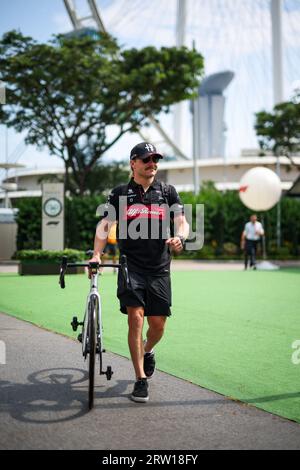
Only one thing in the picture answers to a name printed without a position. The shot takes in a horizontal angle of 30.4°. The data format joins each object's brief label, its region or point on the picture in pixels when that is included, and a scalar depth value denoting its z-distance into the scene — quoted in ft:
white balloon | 64.54
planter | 56.90
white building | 242.37
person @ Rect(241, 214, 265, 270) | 66.03
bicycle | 13.50
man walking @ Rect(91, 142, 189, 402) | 14.49
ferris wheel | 106.83
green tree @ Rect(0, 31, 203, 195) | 85.76
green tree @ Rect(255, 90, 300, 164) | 106.73
